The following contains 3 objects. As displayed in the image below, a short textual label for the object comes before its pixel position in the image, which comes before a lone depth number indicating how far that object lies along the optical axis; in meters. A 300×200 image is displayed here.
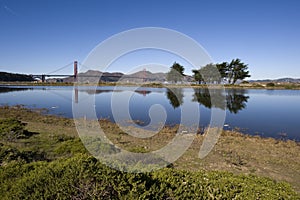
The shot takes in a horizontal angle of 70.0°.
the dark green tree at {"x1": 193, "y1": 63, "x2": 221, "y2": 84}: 72.11
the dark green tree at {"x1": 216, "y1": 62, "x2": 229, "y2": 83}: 87.03
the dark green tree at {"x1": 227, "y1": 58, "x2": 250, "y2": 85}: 88.31
